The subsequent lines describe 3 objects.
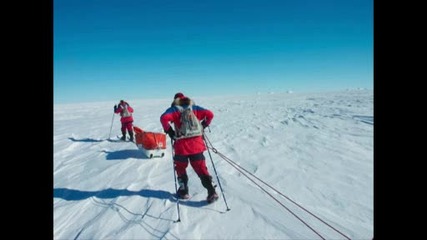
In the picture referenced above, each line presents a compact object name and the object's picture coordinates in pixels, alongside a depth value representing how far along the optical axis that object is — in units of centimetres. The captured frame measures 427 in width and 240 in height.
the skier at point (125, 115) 1121
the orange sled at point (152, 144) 825
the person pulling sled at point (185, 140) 490
